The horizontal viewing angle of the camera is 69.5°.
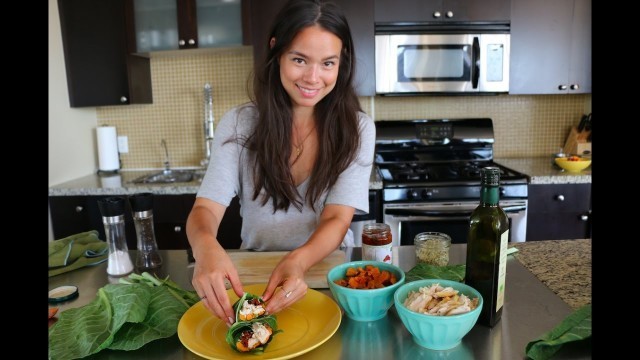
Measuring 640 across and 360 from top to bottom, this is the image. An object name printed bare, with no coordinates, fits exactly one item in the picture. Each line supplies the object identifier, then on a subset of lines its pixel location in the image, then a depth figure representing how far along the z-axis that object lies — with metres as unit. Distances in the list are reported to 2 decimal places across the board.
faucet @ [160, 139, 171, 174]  3.08
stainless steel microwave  2.58
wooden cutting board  1.08
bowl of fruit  2.46
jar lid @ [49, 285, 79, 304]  1.00
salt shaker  1.12
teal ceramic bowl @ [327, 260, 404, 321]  0.83
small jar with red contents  1.03
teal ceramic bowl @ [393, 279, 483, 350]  0.73
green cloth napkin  1.18
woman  1.23
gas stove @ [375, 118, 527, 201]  2.91
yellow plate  0.74
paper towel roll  2.93
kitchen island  0.75
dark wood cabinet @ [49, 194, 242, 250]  2.48
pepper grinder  1.16
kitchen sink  2.75
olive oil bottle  0.81
